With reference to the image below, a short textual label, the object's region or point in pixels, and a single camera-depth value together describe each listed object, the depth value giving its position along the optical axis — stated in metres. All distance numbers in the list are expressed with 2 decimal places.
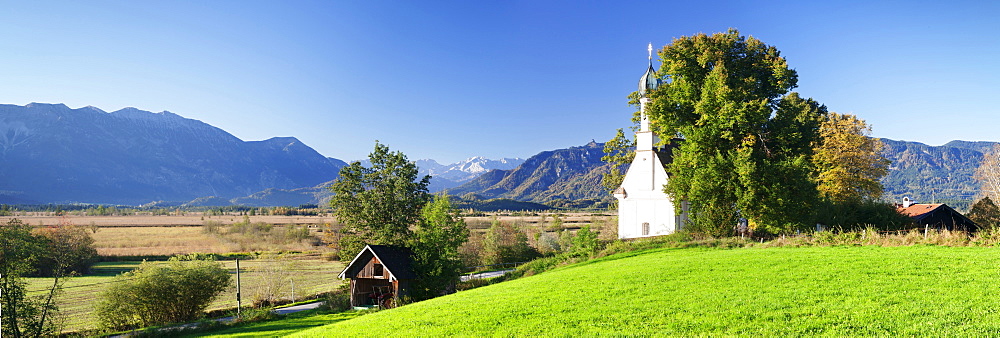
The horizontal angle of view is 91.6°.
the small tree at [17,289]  24.14
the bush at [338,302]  34.09
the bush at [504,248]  58.81
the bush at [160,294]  31.25
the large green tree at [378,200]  41.53
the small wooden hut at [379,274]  31.98
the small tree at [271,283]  39.78
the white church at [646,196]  39.97
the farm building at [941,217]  42.81
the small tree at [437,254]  32.44
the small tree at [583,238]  49.04
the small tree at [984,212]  39.32
